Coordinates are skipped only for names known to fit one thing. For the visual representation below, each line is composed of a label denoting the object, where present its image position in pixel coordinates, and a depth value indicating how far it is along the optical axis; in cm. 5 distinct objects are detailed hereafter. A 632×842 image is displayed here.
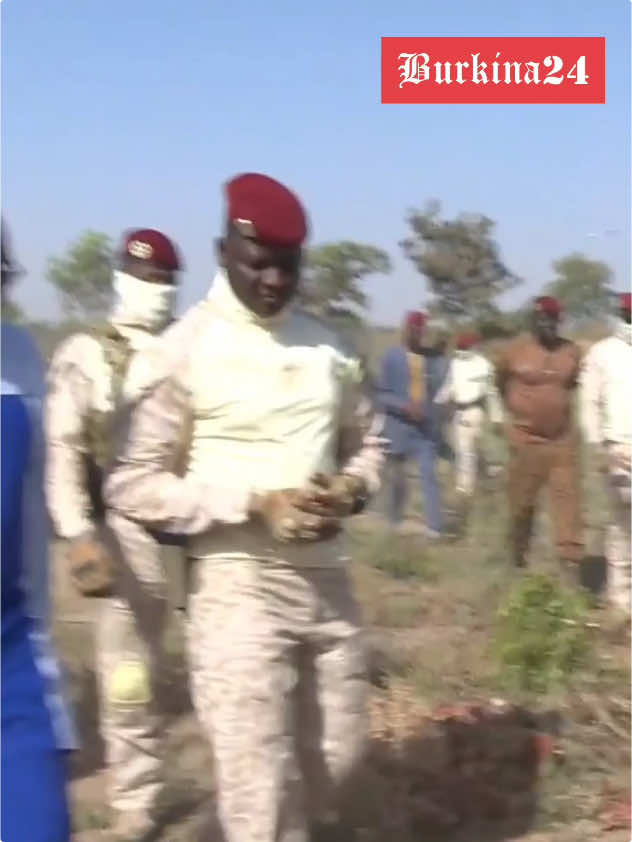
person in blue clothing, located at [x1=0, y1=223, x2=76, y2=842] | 223
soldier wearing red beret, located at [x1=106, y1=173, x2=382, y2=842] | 284
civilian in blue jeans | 820
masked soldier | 330
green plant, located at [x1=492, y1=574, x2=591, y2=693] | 462
